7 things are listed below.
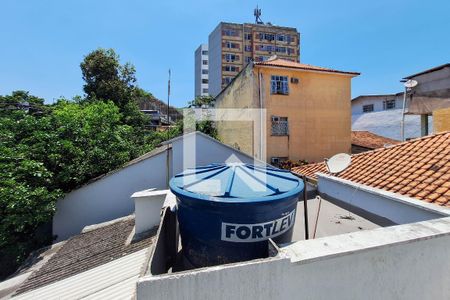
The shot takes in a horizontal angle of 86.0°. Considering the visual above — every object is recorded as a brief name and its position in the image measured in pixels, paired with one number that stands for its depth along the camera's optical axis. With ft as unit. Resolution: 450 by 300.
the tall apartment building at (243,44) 157.48
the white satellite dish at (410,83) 51.78
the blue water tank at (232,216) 9.96
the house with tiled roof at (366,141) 64.18
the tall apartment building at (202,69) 202.59
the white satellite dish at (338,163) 21.22
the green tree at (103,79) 83.87
